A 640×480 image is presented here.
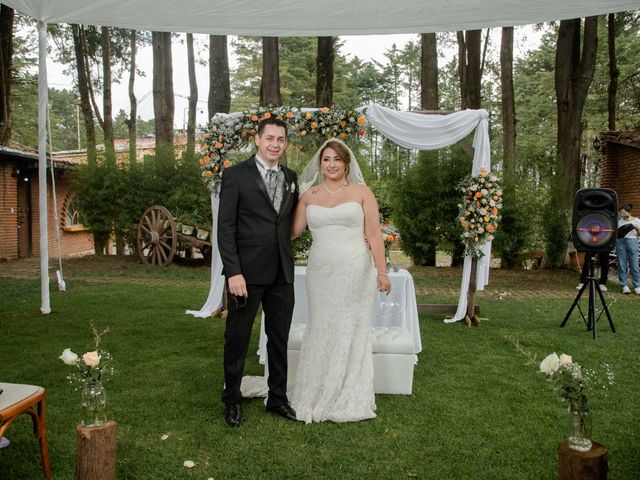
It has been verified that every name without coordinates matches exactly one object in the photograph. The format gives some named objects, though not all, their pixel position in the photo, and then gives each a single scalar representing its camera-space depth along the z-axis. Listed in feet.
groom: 11.72
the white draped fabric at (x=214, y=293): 24.54
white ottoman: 14.60
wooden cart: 41.27
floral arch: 20.97
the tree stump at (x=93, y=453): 8.54
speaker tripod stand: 21.13
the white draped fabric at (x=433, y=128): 22.50
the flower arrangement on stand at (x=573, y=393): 7.80
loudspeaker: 20.61
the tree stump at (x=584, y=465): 7.48
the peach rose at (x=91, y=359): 8.73
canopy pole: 22.34
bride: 12.83
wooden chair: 8.15
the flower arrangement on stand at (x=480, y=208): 23.08
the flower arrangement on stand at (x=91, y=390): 8.70
